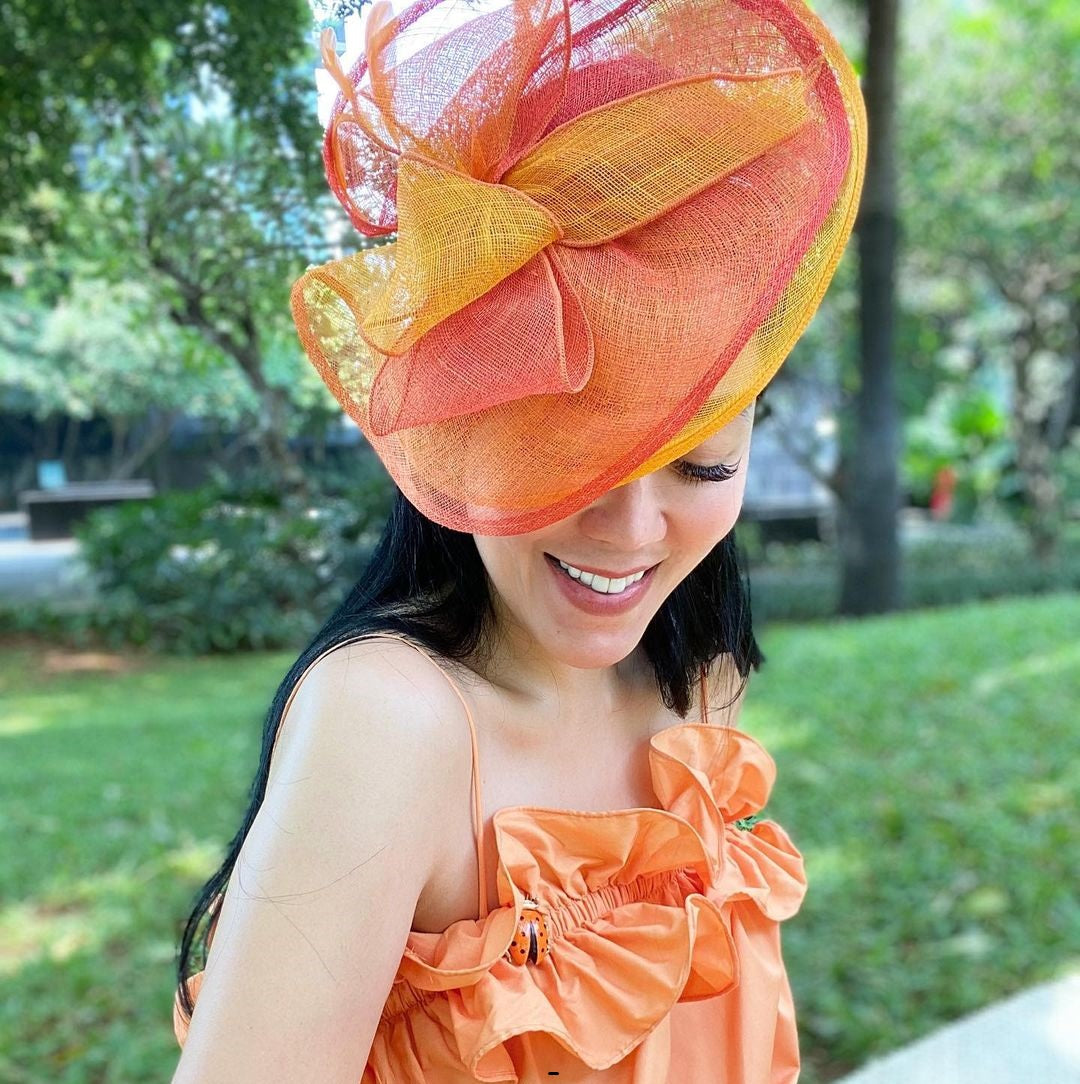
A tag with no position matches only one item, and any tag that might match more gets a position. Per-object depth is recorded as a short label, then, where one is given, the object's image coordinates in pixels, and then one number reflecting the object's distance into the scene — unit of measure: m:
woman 0.99
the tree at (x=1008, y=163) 9.48
